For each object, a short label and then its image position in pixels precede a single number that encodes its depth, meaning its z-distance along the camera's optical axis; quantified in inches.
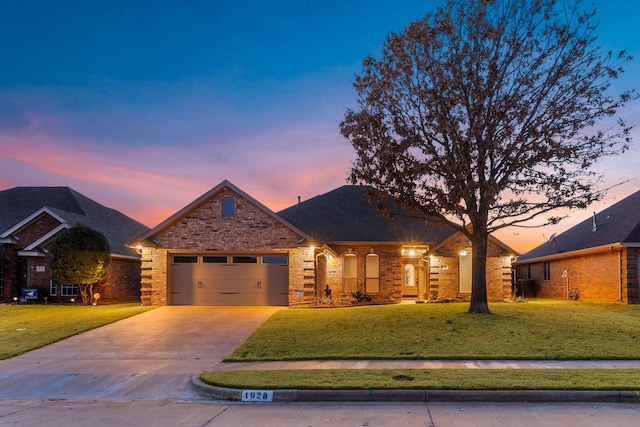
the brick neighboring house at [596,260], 1031.0
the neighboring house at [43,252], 1179.3
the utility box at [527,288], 1521.0
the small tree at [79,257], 1093.1
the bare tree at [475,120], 795.4
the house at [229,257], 1008.9
